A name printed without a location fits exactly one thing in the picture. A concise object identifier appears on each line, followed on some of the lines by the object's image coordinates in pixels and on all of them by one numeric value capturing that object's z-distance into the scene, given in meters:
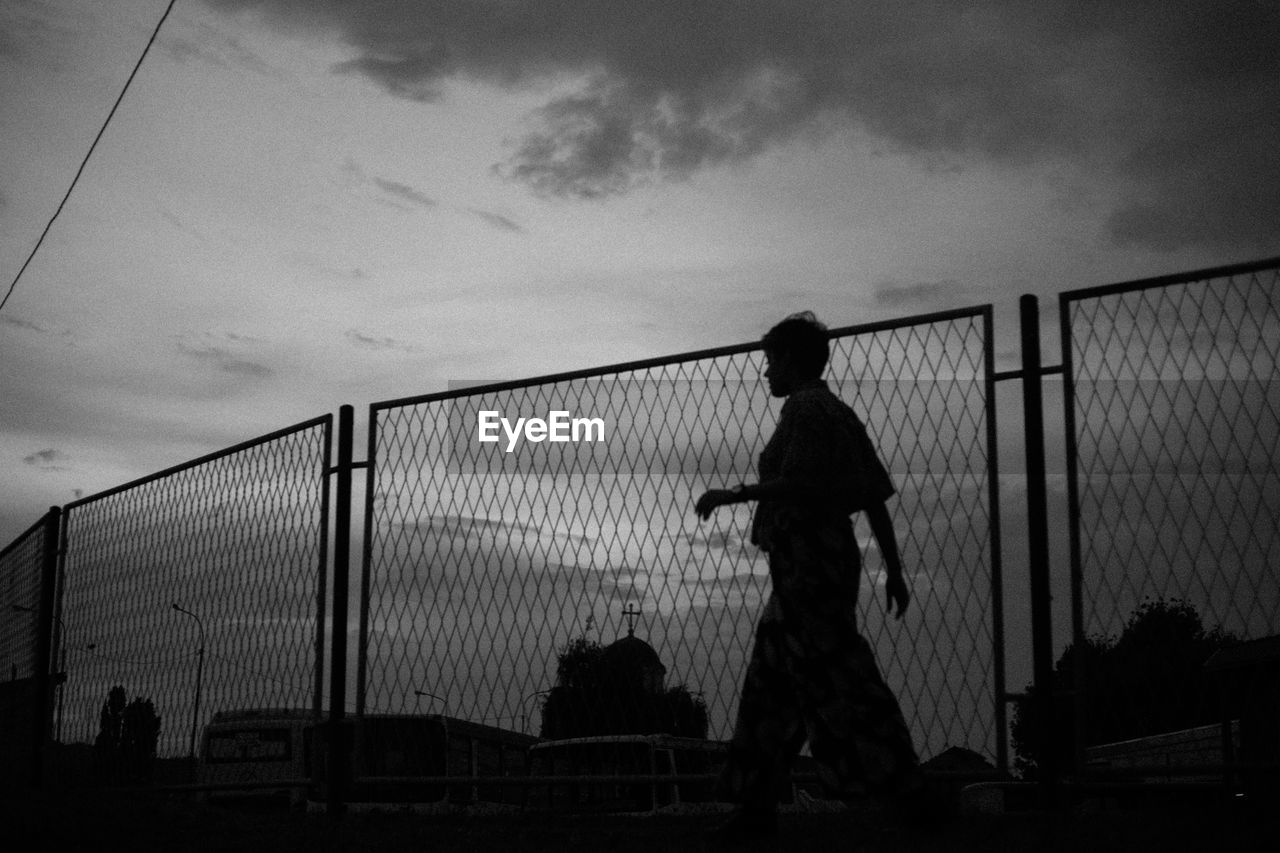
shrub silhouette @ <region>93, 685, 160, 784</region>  8.68
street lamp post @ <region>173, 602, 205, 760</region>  8.03
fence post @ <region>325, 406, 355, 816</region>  6.66
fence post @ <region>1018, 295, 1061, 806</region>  4.93
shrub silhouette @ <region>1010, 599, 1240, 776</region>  4.70
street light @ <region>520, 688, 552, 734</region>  6.01
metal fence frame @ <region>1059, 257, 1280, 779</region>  4.86
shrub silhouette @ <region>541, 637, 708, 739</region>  5.78
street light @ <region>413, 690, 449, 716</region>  6.23
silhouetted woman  4.05
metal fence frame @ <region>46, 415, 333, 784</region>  6.89
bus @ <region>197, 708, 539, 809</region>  6.65
